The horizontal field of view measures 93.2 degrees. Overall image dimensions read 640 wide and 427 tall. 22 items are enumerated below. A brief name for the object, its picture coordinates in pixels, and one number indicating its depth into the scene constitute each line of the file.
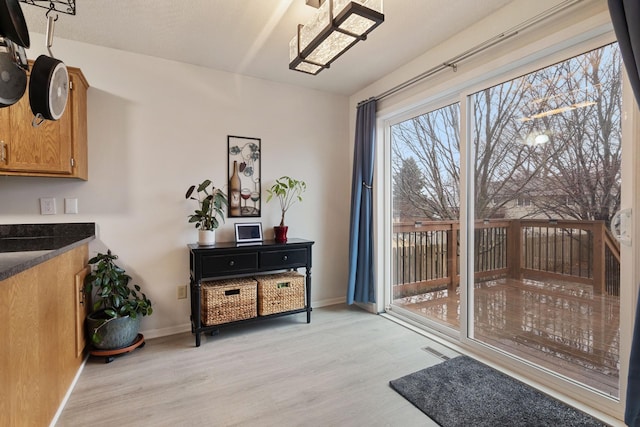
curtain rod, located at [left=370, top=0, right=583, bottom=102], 1.75
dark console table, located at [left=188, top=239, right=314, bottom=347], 2.53
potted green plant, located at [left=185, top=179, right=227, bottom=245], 2.71
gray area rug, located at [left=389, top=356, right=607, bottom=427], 1.62
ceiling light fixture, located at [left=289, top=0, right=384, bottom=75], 1.52
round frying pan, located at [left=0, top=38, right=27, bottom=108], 1.19
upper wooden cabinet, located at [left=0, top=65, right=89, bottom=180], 2.04
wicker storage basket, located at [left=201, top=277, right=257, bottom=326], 2.57
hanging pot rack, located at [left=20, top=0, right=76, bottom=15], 2.04
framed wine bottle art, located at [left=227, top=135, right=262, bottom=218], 3.04
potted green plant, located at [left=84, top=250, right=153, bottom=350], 2.23
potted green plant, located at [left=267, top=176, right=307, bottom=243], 3.08
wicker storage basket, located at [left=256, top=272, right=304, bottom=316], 2.81
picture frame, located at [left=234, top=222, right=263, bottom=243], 2.95
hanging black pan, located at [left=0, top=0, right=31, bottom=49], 1.08
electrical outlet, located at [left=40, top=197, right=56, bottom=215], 2.34
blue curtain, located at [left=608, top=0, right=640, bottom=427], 1.33
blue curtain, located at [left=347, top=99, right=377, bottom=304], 3.28
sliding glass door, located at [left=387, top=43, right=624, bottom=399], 1.74
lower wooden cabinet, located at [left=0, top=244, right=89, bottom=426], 1.13
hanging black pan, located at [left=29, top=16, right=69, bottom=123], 1.34
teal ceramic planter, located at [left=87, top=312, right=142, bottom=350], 2.23
